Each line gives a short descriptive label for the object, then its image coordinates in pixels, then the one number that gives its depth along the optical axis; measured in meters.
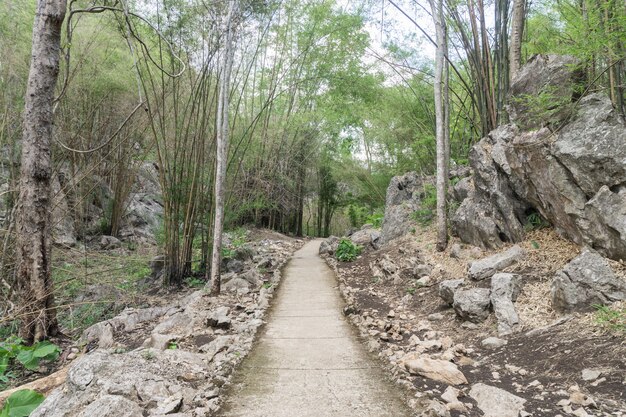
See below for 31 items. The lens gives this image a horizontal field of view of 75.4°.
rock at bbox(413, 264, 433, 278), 5.24
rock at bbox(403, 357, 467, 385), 2.61
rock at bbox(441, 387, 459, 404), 2.34
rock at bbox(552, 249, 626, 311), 2.92
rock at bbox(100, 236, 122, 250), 9.78
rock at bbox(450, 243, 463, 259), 5.36
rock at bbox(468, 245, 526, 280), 4.17
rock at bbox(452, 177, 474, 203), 6.08
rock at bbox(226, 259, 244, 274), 7.20
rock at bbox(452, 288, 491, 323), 3.57
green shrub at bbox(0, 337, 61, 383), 3.62
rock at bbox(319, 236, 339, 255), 9.05
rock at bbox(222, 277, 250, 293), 5.56
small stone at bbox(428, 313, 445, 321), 3.97
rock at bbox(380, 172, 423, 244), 7.85
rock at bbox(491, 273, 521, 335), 3.24
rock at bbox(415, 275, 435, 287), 4.94
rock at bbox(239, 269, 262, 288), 5.94
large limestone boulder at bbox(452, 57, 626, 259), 3.45
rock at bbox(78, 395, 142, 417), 2.09
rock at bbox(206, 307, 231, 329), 4.02
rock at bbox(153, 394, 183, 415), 2.26
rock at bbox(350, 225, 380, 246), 8.67
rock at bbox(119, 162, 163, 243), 11.02
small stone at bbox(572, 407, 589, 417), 2.00
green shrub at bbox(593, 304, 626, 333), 2.60
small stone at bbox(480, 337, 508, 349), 3.07
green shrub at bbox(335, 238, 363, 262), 7.70
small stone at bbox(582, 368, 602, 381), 2.29
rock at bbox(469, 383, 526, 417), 2.15
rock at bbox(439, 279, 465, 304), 4.00
